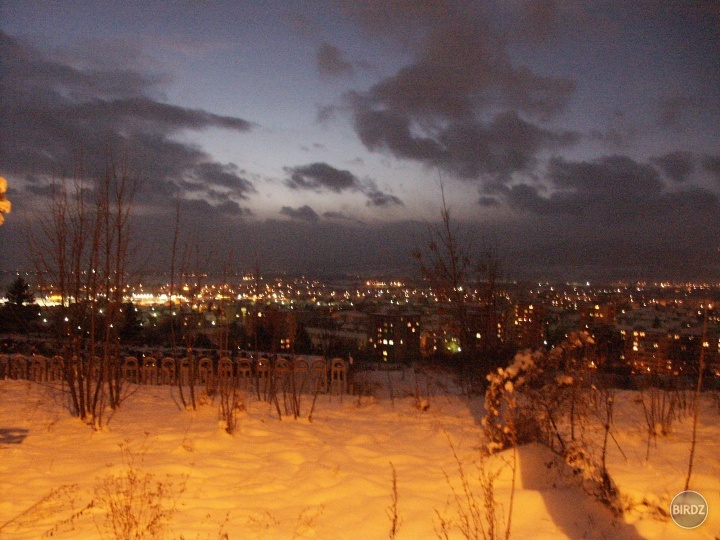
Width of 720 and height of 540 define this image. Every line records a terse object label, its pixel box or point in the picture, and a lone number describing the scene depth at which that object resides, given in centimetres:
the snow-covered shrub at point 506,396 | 540
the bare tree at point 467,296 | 1014
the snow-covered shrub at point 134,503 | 382
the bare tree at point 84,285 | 658
